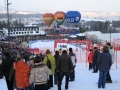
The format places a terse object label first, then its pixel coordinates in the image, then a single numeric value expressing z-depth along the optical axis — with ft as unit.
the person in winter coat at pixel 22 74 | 14.62
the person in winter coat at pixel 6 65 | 16.26
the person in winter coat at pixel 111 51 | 22.48
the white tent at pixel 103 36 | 128.57
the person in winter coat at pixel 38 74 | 13.43
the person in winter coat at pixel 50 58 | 18.89
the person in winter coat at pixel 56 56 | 19.66
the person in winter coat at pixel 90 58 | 31.45
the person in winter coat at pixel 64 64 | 17.79
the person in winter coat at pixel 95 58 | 27.24
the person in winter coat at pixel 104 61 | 18.28
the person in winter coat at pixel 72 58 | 22.61
